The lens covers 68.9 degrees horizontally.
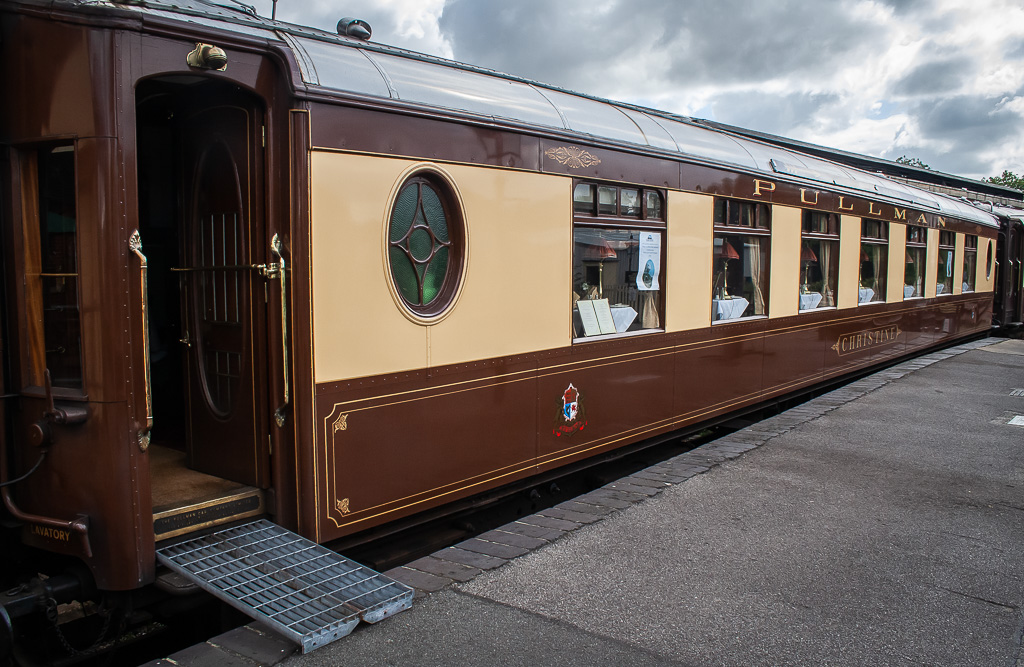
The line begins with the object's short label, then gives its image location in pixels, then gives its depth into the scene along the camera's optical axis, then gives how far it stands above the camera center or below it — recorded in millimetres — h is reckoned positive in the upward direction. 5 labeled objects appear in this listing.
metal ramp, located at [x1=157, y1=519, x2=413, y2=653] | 2936 -1293
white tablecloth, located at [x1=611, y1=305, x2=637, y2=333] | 5586 -287
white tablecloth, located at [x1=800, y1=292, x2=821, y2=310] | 8270 -254
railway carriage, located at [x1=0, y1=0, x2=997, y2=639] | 3146 +8
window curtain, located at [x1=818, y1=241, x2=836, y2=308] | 8562 +83
